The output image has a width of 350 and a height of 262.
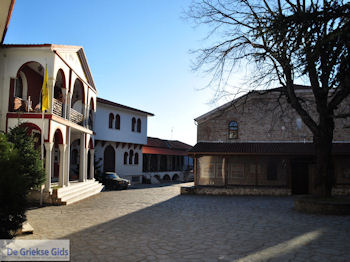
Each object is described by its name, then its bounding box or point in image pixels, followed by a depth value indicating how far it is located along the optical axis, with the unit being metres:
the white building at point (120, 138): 27.76
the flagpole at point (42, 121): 14.05
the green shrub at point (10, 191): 6.26
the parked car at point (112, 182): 24.80
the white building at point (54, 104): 14.48
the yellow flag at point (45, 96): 14.05
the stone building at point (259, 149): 21.47
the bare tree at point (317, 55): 8.38
